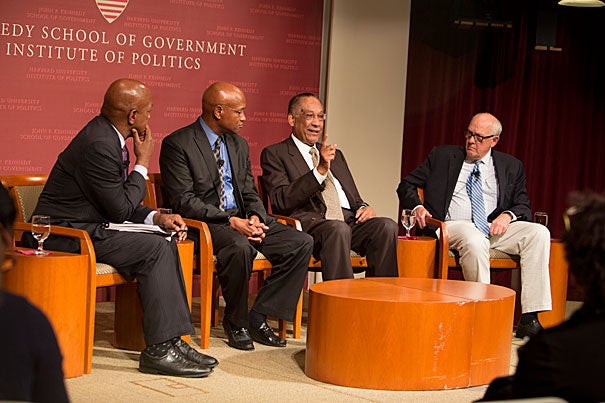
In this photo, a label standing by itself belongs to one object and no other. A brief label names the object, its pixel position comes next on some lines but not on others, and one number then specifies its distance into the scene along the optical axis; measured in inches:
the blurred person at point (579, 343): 75.8
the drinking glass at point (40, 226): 168.9
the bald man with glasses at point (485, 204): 229.6
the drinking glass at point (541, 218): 236.7
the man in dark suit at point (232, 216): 200.7
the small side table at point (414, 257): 228.4
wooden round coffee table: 167.6
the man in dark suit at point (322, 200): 214.4
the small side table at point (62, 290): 165.3
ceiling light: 262.4
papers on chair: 182.4
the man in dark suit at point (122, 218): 174.4
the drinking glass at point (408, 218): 226.4
